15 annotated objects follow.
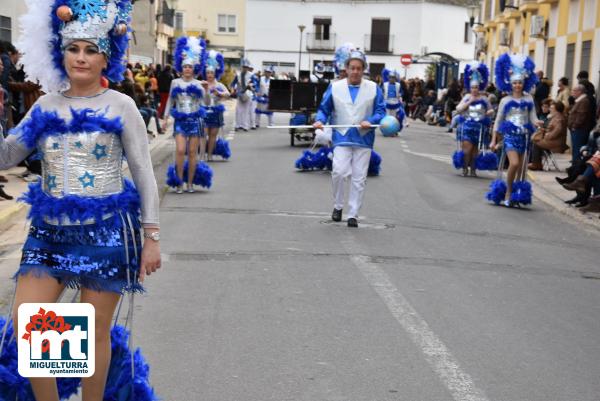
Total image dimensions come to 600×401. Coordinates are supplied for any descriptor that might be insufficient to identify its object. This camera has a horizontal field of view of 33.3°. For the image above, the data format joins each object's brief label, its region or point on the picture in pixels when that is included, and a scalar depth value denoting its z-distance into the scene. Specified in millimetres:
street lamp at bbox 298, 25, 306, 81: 73962
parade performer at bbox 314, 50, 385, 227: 12352
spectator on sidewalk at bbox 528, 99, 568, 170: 21531
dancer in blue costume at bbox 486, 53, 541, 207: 15195
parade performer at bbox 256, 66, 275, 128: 34344
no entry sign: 55312
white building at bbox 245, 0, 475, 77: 76688
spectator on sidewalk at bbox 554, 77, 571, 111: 24406
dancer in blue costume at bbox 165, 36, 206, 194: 14945
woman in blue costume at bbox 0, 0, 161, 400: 4418
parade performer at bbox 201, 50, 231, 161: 18547
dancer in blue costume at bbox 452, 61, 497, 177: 19953
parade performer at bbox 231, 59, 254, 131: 32241
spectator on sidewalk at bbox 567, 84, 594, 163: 21078
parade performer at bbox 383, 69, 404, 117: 31844
